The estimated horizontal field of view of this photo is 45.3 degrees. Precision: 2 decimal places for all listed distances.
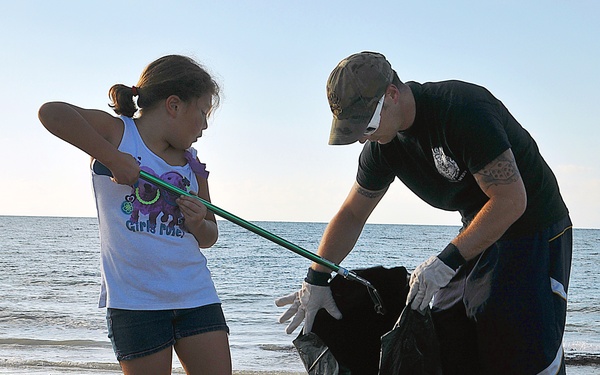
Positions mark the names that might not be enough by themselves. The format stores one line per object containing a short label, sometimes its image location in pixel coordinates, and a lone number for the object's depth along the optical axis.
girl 2.27
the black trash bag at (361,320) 2.97
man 2.36
